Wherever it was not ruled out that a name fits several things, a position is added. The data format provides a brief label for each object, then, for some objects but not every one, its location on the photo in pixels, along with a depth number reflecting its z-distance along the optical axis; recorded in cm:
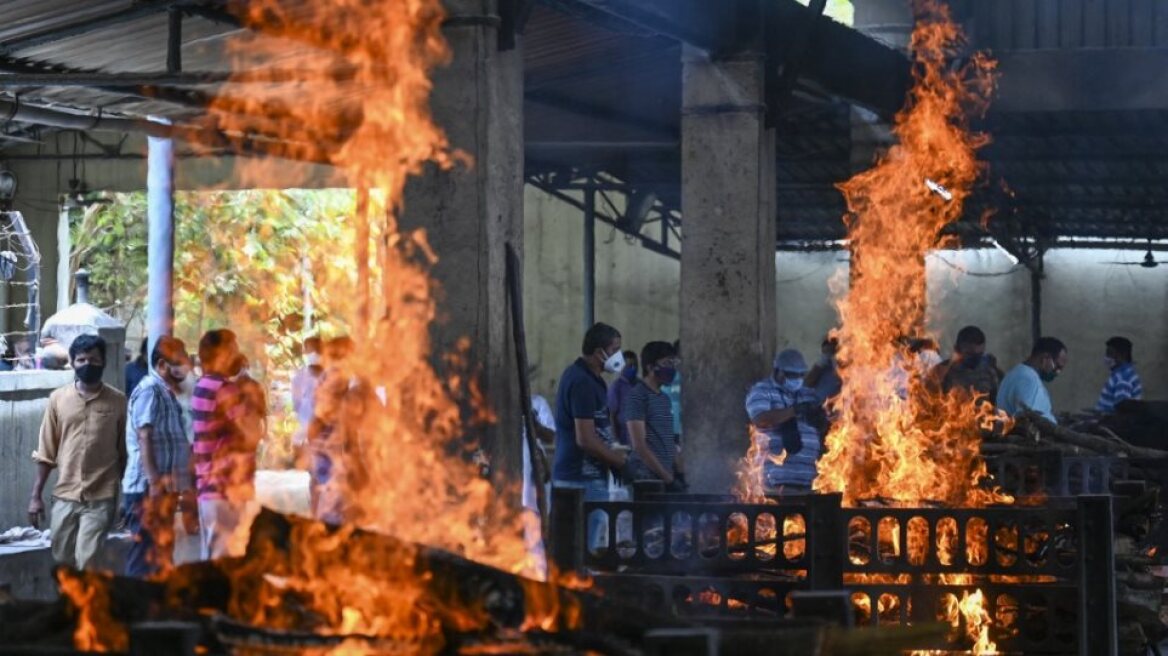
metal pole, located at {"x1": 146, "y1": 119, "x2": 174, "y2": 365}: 1661
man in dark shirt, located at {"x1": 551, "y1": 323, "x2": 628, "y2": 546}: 1097
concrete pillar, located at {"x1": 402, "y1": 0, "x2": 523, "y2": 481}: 834
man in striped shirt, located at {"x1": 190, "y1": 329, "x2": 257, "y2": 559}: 1089
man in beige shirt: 1063
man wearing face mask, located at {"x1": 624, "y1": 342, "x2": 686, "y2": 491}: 1168
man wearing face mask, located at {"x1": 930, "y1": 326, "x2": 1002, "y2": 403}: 1304
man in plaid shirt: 1066
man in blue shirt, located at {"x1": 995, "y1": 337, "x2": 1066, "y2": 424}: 1336
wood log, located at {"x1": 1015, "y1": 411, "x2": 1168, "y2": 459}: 1130
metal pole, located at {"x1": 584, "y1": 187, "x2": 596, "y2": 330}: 2189
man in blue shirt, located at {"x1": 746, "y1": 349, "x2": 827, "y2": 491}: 1084
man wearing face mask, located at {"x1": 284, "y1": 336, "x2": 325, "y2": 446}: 1248
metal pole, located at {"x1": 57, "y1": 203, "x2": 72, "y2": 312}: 2575
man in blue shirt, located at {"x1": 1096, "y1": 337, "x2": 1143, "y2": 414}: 1602
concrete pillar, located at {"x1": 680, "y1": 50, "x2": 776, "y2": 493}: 1206
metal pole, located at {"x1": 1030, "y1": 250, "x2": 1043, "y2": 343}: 2706
